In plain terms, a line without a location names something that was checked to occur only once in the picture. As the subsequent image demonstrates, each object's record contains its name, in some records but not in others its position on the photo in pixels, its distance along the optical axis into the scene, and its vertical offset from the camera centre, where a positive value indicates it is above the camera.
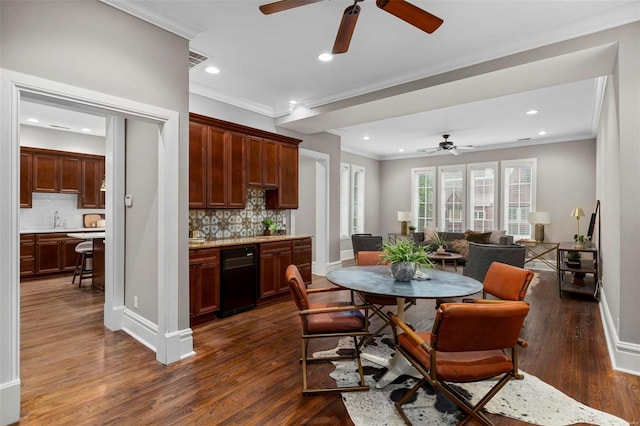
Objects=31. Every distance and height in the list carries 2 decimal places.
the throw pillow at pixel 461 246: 7.43 -0.78
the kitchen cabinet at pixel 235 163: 4.25 +0.71
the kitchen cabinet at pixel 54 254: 6.41 -0.84
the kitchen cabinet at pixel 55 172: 6.66 +0.82
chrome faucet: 7.05 -0.19
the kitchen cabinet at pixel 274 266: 4.78 -0.81
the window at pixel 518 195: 7.91 +0.44
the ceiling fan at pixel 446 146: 6.86 +1.40
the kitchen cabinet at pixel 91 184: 7.33 +0.61
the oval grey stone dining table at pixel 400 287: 2.41 -0.58
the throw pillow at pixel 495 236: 7.61 -0.54
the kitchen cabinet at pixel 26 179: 6.52 +0.63
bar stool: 5.79 -0.84
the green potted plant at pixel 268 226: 5.54 -0.24
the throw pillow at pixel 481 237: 7.65 -0.56
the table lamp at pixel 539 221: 7.25 -0.18
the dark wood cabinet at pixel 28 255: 6.24 -0.83
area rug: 2.15 -1.34
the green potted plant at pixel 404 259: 2.78 -0.40
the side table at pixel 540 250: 7.33 -0.86
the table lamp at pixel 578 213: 6.56 +0.00
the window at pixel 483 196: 8.41 +0.43
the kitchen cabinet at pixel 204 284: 3.85 -0.87
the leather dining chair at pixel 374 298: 3.06 -0.84
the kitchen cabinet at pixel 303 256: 5.37 -0.73
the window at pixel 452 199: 8.91 +0.38
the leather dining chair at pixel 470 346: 1.74 -0.74
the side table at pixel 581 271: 5.03 -0.89
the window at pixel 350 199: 8.82 +0.36
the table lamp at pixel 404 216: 9.23 -0.10
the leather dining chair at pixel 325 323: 2.47 -0.87
